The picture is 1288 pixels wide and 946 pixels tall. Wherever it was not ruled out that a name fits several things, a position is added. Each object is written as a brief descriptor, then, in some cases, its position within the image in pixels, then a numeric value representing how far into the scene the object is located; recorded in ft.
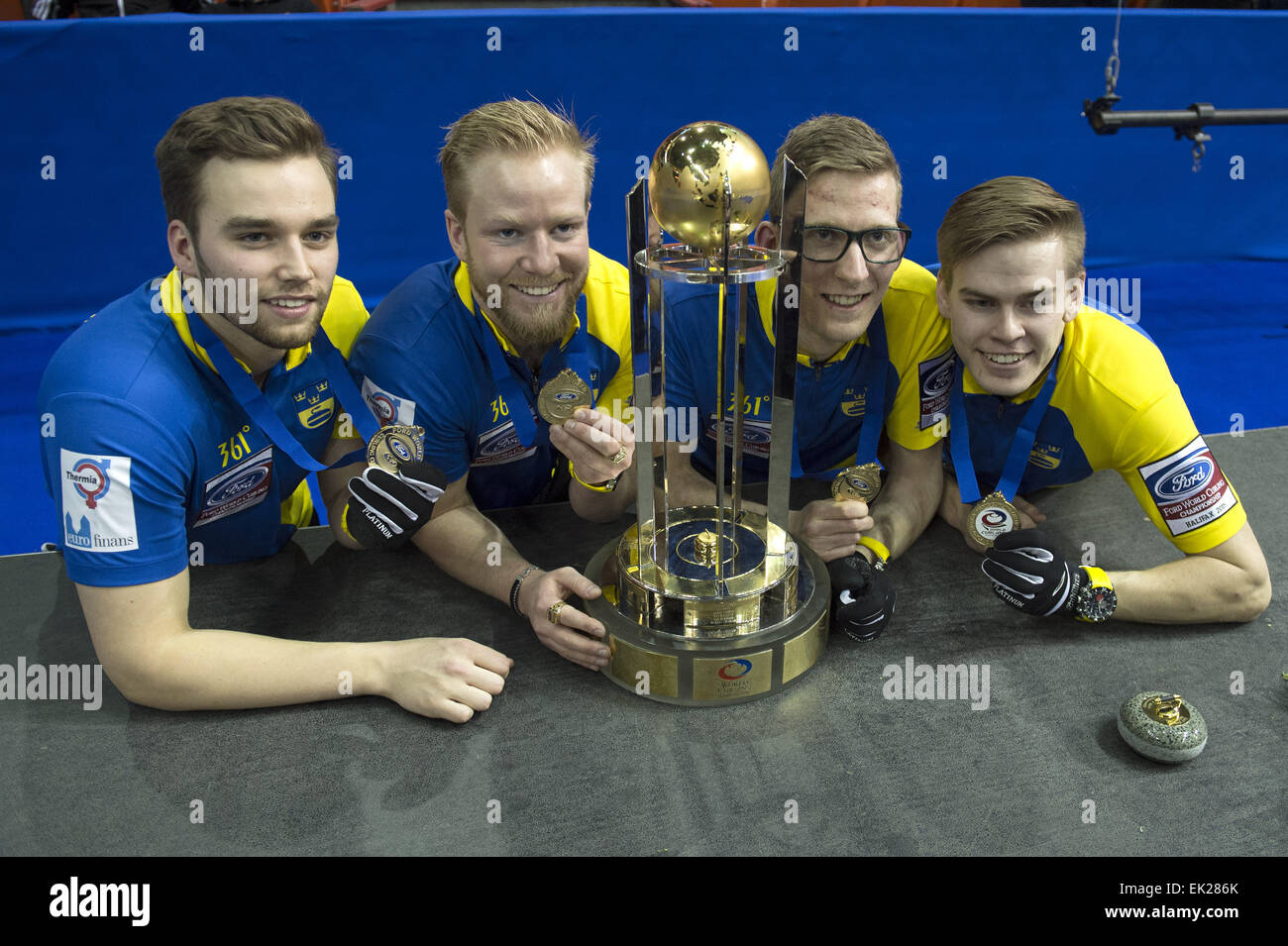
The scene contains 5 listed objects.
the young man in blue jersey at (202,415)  5.27
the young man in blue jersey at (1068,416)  6.08
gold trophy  4.71
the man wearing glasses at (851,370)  6.36
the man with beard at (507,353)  5.97
